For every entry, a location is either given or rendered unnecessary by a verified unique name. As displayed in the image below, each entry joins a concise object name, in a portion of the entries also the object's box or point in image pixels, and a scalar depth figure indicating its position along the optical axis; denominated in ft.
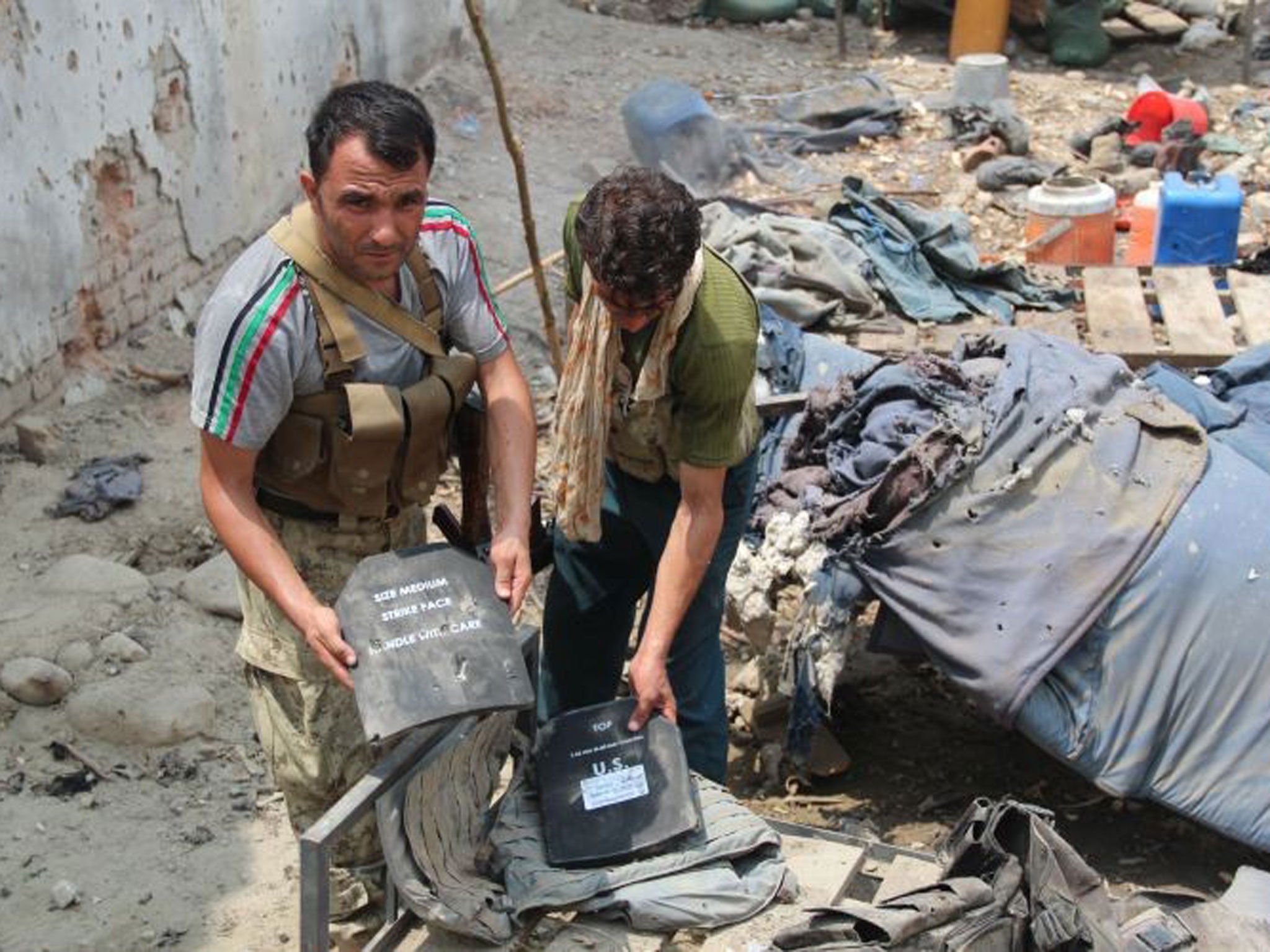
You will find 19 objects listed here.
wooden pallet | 20.79
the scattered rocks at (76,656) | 16.31
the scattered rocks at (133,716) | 15.72
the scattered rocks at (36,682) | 15.88
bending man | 10.53
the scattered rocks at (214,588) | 17.42
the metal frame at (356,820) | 9.35
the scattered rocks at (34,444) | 19.86
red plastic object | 33.76
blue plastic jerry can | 25.11
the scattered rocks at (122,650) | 16.48
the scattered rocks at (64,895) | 13.83
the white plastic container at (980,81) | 36.19
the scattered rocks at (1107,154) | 32.71
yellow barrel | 41.16
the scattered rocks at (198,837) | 14.75
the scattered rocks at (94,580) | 17.31
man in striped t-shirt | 9.79
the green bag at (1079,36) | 41.19
